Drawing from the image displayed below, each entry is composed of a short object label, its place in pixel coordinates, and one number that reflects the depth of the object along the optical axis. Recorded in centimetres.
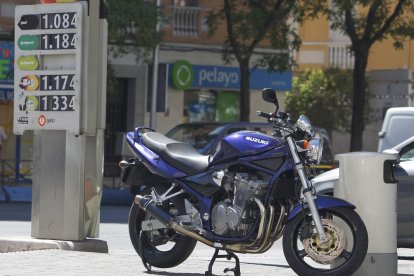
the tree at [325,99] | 4103
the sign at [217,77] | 3338
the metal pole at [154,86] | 3034
